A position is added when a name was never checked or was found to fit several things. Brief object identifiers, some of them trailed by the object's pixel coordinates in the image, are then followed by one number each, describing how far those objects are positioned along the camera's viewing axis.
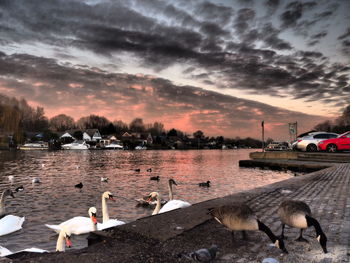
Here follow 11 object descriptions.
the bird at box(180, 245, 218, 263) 4.34
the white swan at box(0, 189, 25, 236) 10.33
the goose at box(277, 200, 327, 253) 4.95
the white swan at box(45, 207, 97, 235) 10.05
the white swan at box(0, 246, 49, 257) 6.84
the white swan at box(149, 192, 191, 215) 10.34
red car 29.40
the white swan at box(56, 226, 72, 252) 7.66
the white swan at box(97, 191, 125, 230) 9.66
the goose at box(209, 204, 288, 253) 4.91
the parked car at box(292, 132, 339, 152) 31.41
